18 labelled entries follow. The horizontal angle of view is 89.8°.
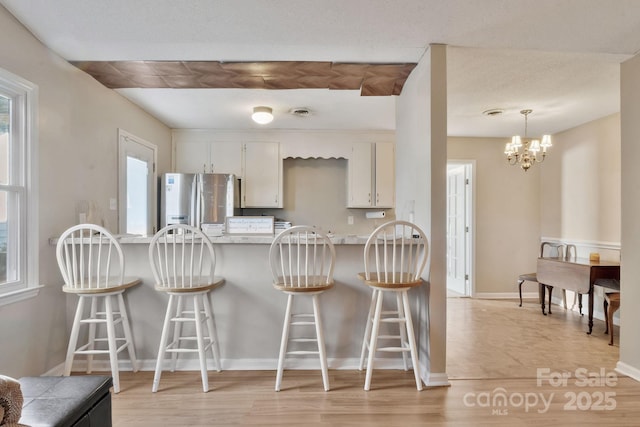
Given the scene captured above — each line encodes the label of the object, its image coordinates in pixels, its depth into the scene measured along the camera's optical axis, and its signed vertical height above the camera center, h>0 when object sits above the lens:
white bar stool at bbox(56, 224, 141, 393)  2.04 -0.51
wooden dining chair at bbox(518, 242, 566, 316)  3.91 -0.53
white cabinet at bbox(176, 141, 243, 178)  4.45 +0.79
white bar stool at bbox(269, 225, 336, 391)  2.01 -0.46
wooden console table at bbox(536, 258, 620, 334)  3.18 -0.61
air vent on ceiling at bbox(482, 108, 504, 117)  3.54 +1.15
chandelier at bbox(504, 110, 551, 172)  3.42 +0.75
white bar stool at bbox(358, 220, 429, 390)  2.05 -0.47
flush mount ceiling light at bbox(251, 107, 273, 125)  3.43 +1.06
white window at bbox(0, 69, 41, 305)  1.99 +0.15
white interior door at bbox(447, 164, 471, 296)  4.75 -0.23
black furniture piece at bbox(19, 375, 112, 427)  1.12 -0.71
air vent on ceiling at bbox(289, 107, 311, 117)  3.59 +1.17
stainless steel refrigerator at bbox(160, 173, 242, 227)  3.95 +0.19
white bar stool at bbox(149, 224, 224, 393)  2.07 -0.51
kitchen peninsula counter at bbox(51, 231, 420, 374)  2.39 -0.72
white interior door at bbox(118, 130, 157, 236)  3.22 +0.31
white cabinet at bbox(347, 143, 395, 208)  4.45 +0.53
